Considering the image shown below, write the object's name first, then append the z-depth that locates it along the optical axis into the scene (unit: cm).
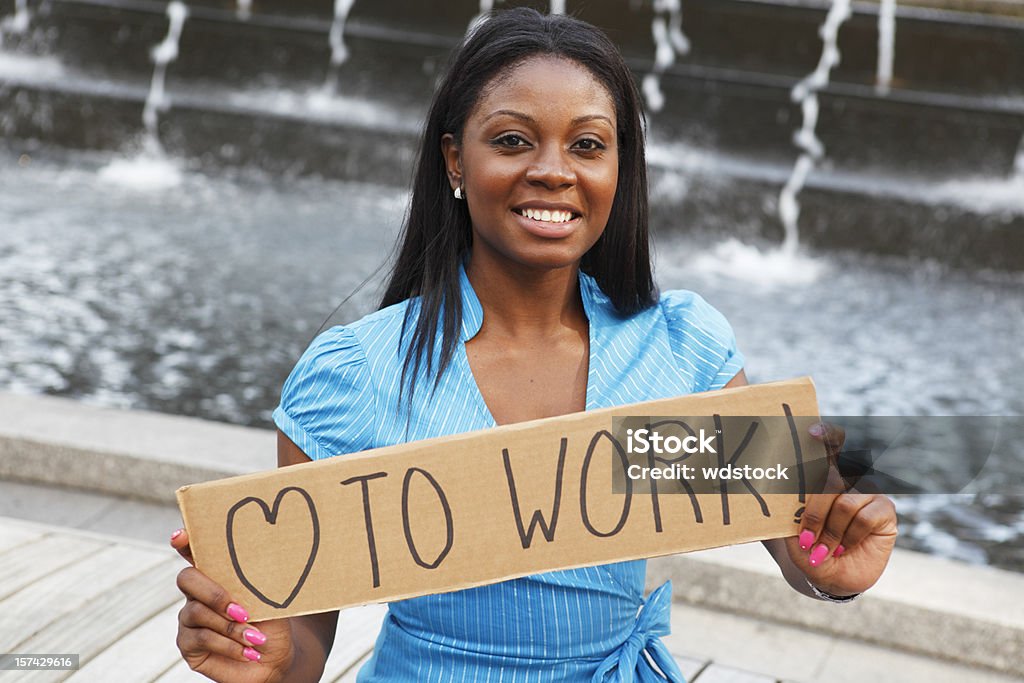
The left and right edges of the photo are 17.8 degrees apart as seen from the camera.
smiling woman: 260
